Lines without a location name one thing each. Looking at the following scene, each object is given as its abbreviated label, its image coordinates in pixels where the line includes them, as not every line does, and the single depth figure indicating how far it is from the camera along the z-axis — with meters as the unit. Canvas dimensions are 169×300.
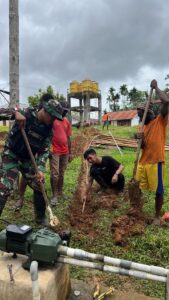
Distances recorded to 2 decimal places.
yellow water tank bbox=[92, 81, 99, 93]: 28.97
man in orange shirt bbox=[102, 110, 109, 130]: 18.06
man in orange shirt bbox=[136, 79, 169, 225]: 3.27
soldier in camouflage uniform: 2.87
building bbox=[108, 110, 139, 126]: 34.90
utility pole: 4.14
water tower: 28.21
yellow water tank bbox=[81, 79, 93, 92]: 28.02
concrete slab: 1.80
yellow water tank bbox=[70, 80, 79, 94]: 28.53
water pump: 1.87
